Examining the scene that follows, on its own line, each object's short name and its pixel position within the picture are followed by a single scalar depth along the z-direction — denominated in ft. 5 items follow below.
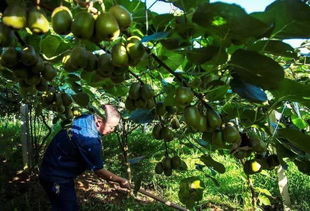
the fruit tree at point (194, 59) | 2.67
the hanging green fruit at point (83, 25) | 2.73
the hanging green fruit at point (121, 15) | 2.84
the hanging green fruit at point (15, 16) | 2.73
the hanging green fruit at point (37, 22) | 2.81
